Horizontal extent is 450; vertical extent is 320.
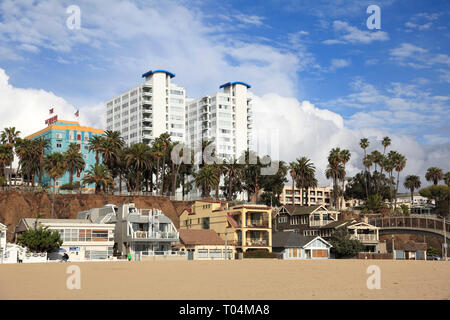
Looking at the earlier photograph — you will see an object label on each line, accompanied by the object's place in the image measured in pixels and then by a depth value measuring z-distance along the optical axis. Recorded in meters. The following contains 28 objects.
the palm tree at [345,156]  130.75
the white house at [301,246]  92.31
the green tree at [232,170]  121.61
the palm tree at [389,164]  137.98
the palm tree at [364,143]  139.50
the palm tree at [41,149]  108.50
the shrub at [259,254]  83.88
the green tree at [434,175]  159.50
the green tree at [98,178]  104.12
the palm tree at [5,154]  103.98
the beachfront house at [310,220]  105.00
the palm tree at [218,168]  119.31
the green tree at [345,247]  93.72
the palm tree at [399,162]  138.62
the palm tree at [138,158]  110.19
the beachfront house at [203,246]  82.69
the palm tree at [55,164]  100.94
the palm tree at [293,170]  131.64
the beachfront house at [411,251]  94.00
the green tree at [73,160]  107.50
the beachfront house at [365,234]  102.62
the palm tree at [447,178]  147.88
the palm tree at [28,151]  106.50
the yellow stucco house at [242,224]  87.88
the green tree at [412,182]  167.62
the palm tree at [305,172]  129.12
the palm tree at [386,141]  139.12
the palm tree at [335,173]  131.50
